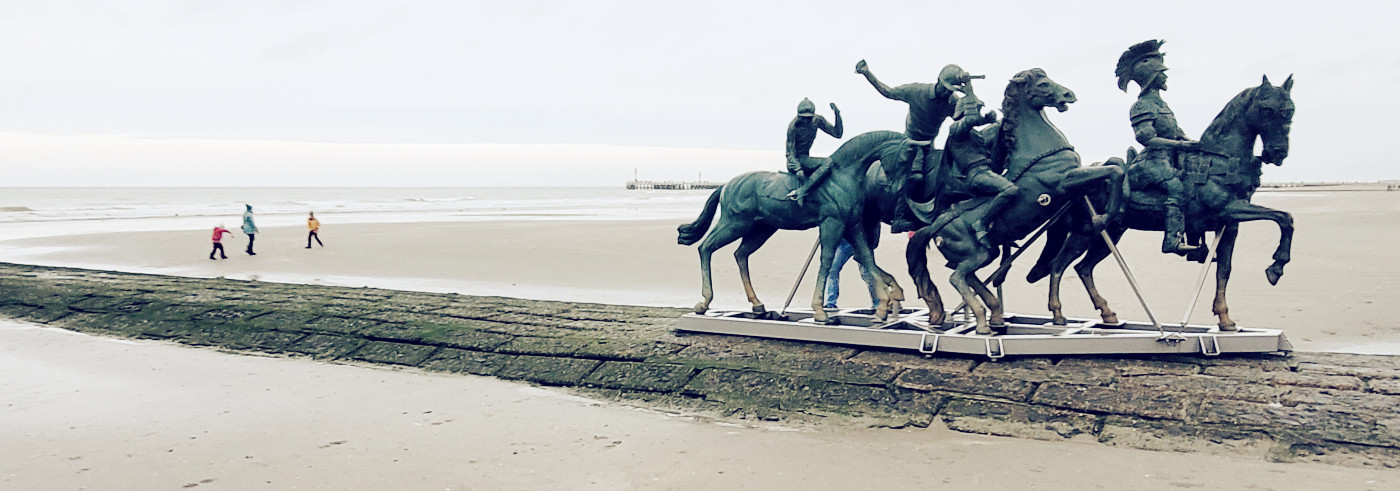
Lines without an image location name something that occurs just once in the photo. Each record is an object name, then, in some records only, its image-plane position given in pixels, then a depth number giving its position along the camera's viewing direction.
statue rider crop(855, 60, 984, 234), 6.72
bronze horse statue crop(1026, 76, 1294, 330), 6.38
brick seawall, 5.22
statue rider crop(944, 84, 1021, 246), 6.62
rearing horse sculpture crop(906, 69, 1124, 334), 6.66
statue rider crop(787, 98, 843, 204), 7.48
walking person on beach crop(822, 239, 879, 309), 10.17
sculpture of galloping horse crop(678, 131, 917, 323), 7.39
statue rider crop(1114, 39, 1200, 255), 6.60
